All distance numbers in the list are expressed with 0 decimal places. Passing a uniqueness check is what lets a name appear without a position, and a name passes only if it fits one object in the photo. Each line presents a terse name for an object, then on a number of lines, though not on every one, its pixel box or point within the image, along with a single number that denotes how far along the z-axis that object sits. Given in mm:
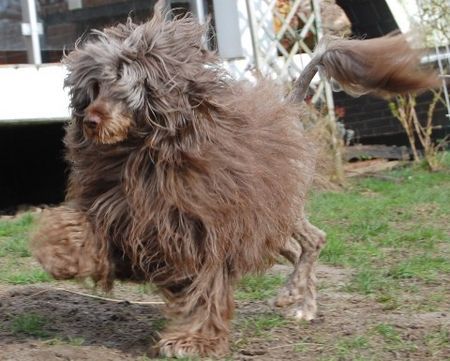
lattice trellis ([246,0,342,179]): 16884
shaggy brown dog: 6772
